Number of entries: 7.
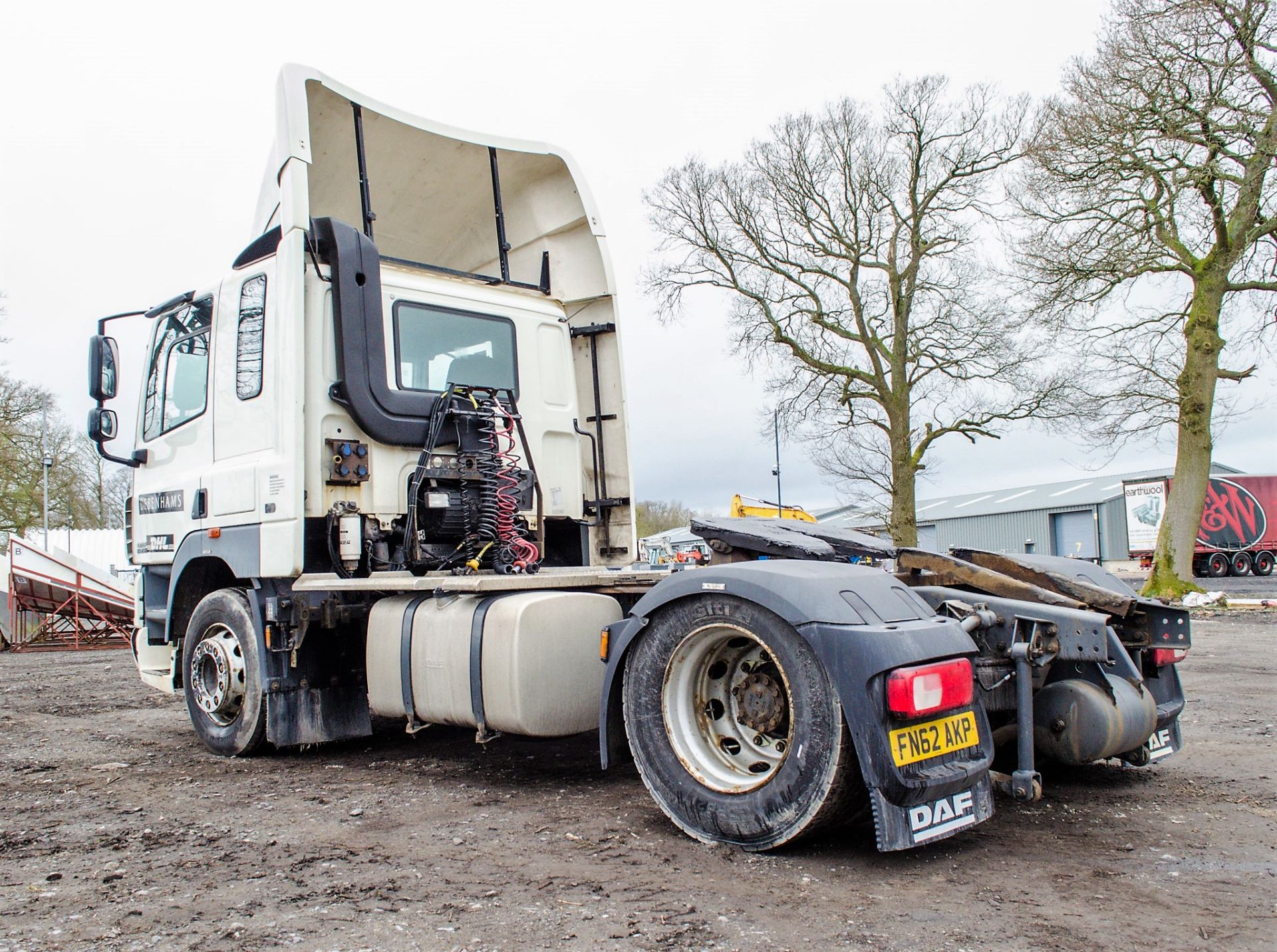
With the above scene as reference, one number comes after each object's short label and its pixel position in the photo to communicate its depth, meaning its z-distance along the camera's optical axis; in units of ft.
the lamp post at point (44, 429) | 111.13
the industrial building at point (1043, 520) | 149.69
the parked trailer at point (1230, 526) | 110.63
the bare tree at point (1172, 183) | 52.39
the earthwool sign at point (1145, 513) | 111.75
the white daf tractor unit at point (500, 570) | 11.20
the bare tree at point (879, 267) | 76.74
